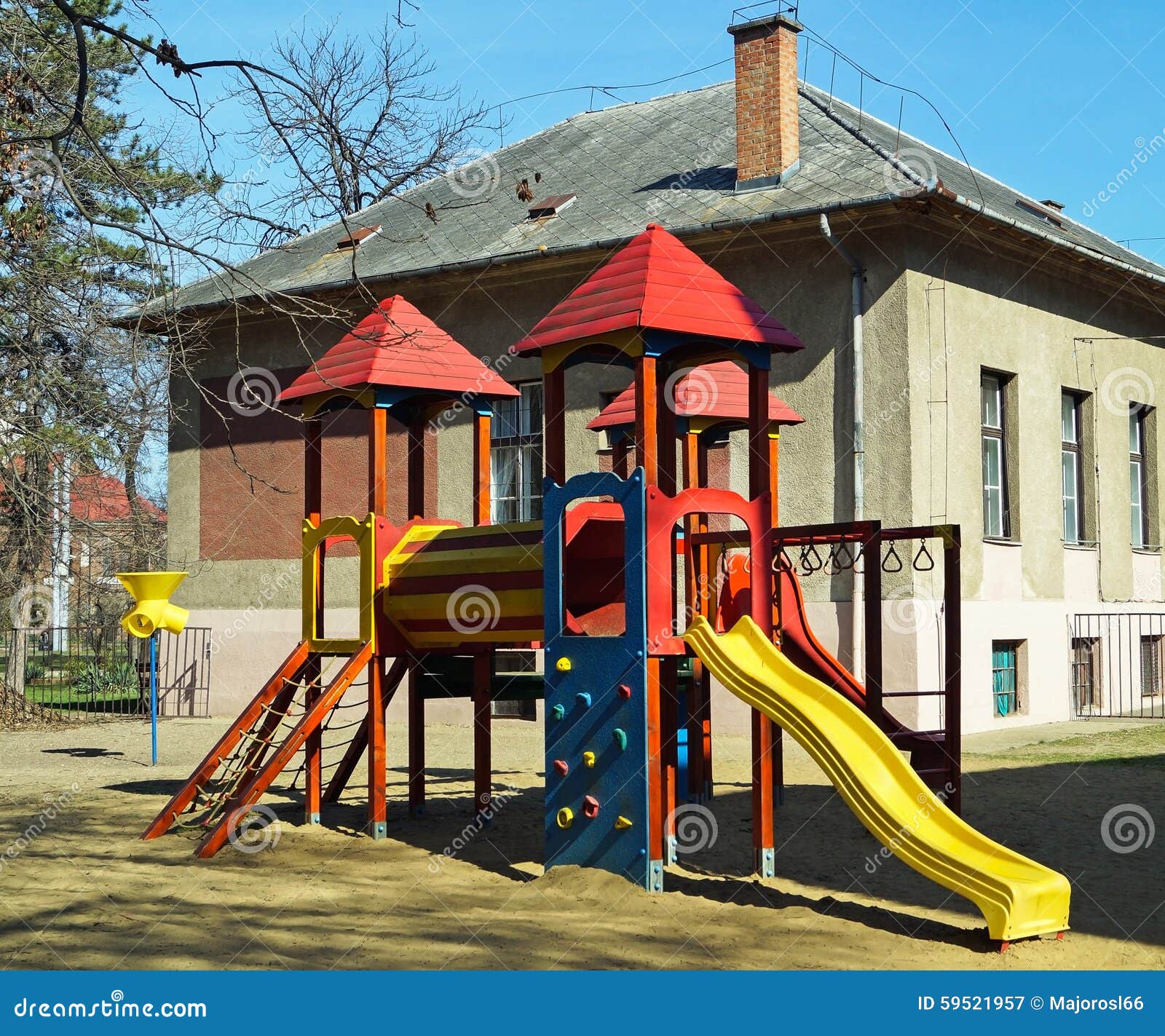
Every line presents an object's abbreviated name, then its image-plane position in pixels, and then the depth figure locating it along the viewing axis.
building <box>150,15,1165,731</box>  15.31
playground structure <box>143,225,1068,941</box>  7.54
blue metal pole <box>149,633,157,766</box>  14.45
